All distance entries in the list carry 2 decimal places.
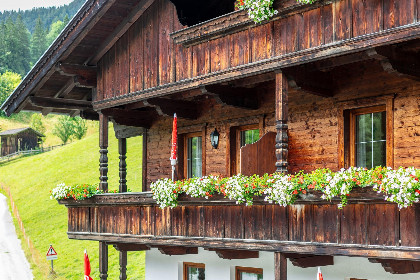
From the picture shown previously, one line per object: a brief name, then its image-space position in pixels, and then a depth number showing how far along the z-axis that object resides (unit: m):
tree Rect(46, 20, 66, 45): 170.10
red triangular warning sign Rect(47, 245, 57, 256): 27.62
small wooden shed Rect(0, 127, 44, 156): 89.75
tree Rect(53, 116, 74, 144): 88.54
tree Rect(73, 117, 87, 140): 88.75
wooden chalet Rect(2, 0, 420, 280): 11.64
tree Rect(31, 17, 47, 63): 154.38
